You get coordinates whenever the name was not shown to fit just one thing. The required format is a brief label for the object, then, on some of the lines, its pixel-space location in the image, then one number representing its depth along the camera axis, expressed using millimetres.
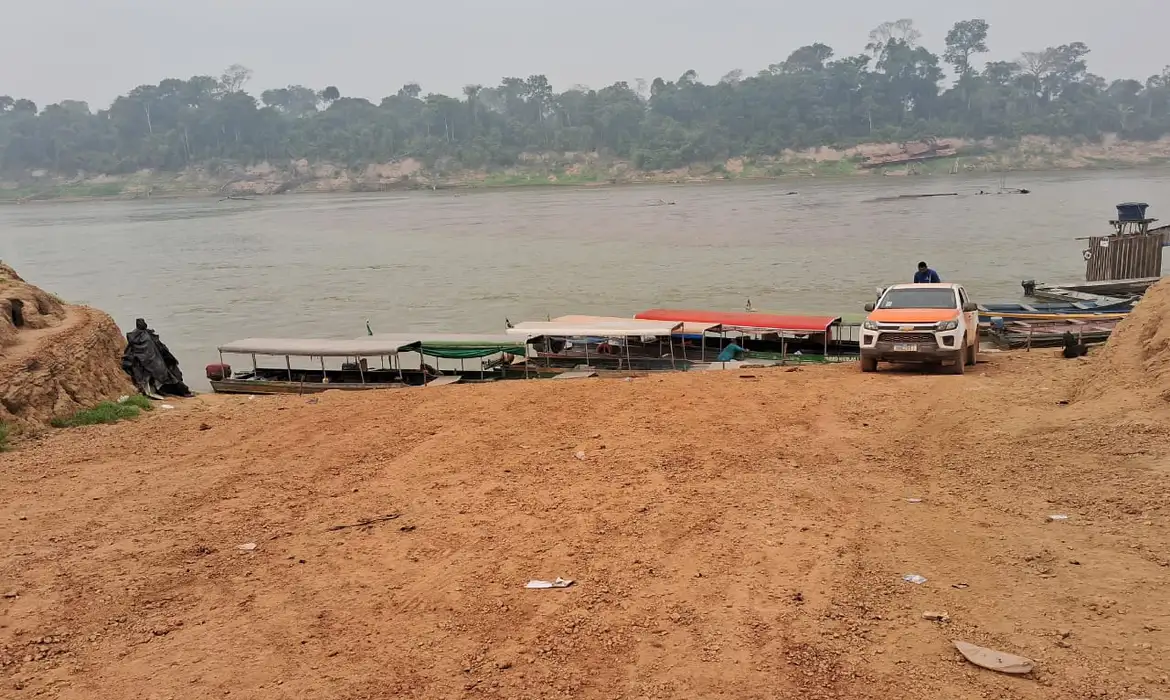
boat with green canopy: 18703
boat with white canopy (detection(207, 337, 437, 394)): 18516
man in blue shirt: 16547
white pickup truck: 13820
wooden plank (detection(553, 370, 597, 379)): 18453
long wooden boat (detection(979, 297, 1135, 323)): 22547
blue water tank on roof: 28484
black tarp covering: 16578
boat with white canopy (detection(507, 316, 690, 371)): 18250
